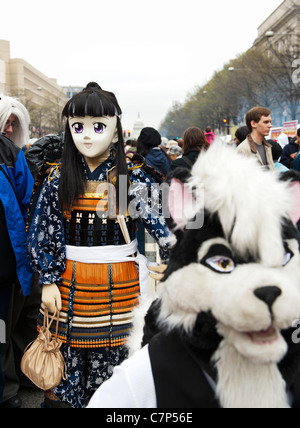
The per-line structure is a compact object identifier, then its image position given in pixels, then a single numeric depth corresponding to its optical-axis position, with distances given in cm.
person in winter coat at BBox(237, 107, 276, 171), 363
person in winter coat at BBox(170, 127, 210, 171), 461
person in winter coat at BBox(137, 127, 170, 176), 614
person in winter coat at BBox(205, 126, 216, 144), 666
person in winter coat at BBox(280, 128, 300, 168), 634
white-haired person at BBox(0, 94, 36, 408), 282
